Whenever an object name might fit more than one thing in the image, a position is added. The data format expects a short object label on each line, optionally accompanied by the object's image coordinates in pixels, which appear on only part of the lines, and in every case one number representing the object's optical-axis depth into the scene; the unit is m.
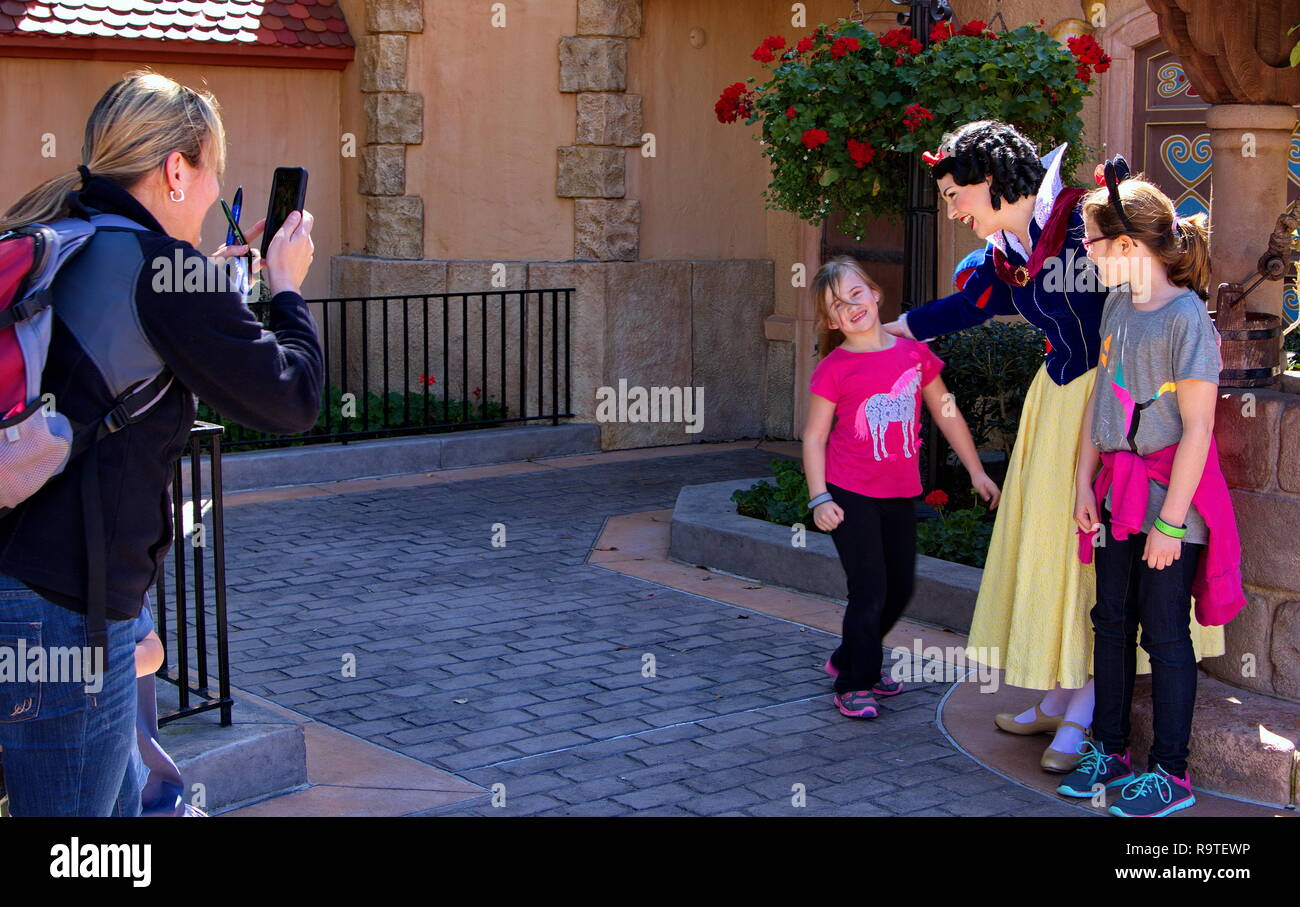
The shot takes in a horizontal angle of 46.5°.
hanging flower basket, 6.63
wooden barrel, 4.65
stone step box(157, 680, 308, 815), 4.24
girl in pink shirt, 5.09
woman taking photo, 2.68
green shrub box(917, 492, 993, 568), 6.72
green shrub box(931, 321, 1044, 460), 7.55
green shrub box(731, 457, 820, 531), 7.43
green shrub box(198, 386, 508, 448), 9.73
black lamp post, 7.08
